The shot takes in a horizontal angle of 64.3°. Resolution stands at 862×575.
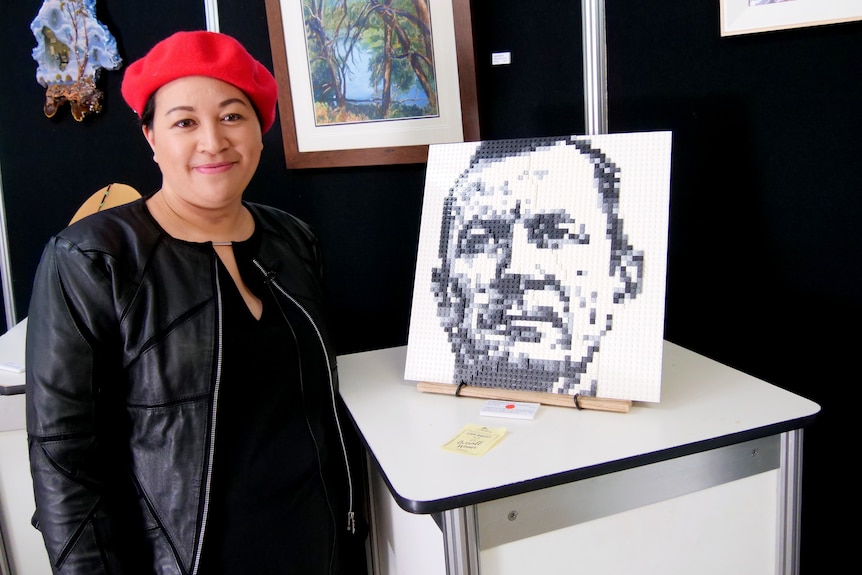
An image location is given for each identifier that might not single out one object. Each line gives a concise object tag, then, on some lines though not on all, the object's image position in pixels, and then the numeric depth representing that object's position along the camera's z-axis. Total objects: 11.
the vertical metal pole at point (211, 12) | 1.77
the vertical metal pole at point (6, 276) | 1.83
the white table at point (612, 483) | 1.04
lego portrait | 1.24
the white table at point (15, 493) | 1.49
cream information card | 1.12
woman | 1.02
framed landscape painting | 1.72
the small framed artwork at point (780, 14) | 1.41
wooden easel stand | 1.23
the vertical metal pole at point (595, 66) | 1.65
